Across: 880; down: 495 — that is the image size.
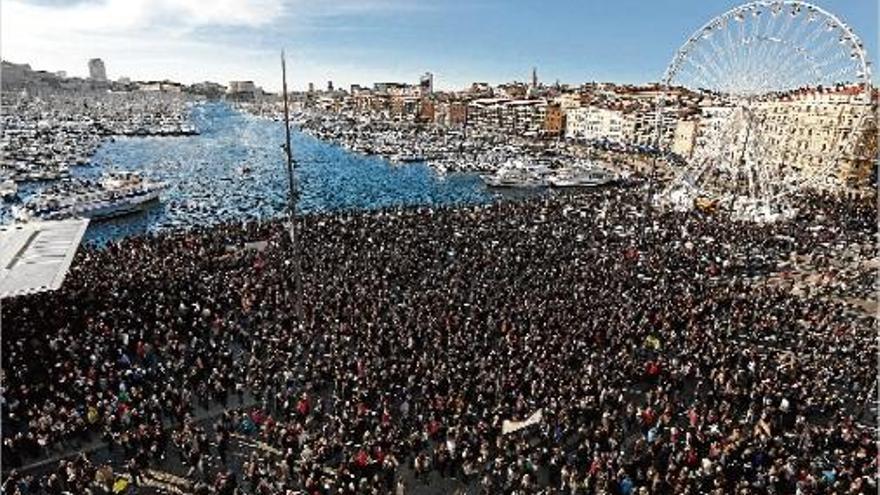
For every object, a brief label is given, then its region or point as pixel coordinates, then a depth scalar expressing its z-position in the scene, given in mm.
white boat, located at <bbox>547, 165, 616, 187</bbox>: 74500
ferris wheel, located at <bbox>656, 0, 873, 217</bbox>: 43219
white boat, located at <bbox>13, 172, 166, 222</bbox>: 52500
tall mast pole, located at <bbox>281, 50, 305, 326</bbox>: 23388
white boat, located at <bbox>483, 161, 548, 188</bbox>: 75375
